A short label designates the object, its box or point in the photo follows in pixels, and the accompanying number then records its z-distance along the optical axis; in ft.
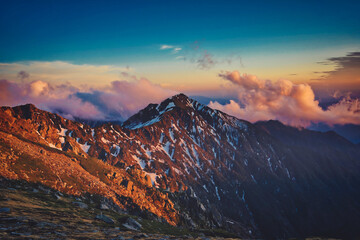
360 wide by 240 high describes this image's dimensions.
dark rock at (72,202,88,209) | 349.64
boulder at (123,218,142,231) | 329.77
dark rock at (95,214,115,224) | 292.57
